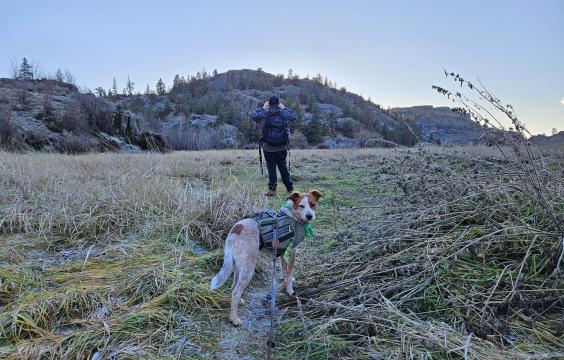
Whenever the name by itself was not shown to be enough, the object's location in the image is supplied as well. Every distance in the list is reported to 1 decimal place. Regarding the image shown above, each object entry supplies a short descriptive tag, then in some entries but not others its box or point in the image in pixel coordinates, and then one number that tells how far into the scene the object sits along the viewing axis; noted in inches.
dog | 125.8
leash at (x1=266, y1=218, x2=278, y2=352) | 101.6
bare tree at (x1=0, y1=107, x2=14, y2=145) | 610.0
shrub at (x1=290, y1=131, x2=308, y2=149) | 1967.3
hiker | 339.0
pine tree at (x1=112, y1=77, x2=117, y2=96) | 3909.7
